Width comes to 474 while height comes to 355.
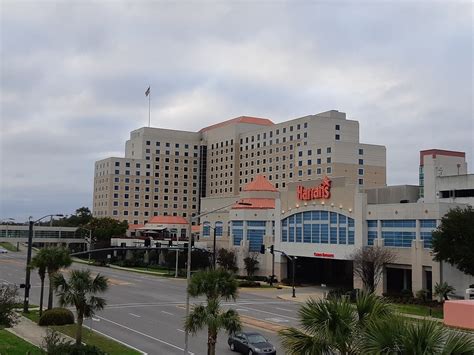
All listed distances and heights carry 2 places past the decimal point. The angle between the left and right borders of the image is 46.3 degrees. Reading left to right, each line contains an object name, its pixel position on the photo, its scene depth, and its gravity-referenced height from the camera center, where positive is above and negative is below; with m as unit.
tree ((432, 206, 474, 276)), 46.75 +1.20
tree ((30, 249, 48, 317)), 39.81 -1.15
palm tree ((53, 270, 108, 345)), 31.23 -2.49
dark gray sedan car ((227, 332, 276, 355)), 28.78 -4.97
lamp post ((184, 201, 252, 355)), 25.63 -1.38
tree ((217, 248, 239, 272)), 82.06 -1.40
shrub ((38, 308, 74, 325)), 37.75 -4.81
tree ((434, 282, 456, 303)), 51.06 -3.33
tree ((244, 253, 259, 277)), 80.25 -2.00
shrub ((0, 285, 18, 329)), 30.12 -3.41
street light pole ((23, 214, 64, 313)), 42.73 -2.89
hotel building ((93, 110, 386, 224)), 124.44 +22.65
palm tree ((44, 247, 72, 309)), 39.72 -0.90
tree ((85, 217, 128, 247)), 126.44 +4.27
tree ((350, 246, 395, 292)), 58.08 -1.05
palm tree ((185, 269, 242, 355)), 23.53 -2.36
